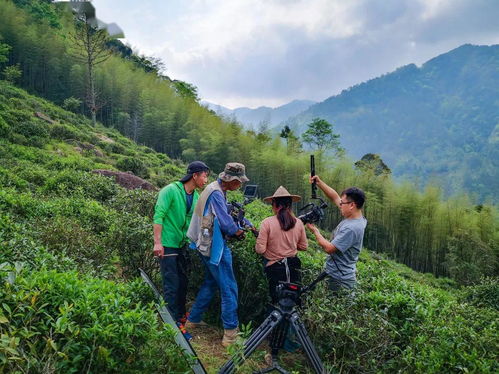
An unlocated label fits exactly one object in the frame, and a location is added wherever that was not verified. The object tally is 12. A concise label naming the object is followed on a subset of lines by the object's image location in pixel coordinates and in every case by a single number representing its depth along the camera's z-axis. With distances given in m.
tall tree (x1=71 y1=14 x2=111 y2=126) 25.30
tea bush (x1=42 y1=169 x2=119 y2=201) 7.15
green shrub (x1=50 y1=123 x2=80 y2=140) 16.19
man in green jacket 3.19
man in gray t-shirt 2.88
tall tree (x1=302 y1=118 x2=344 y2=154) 37.34
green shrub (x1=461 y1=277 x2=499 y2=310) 7.06
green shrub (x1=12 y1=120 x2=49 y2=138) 13.99
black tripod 2.27
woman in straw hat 3.06
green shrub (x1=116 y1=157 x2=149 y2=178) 15.02
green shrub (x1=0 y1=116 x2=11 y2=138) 12.66
